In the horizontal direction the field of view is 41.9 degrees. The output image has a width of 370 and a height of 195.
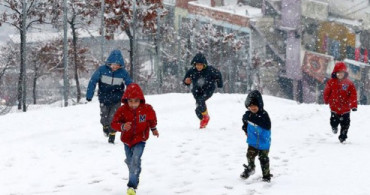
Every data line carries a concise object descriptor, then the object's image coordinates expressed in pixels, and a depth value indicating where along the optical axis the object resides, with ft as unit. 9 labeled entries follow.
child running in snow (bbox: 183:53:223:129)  34.50
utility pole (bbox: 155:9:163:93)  108.27
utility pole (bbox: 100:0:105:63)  90.56
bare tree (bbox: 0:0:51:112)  96.11
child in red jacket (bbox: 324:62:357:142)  30.32
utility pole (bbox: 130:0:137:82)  96.21
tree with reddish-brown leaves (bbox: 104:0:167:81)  106.52
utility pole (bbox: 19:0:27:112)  85.37
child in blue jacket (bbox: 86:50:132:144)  29.43
